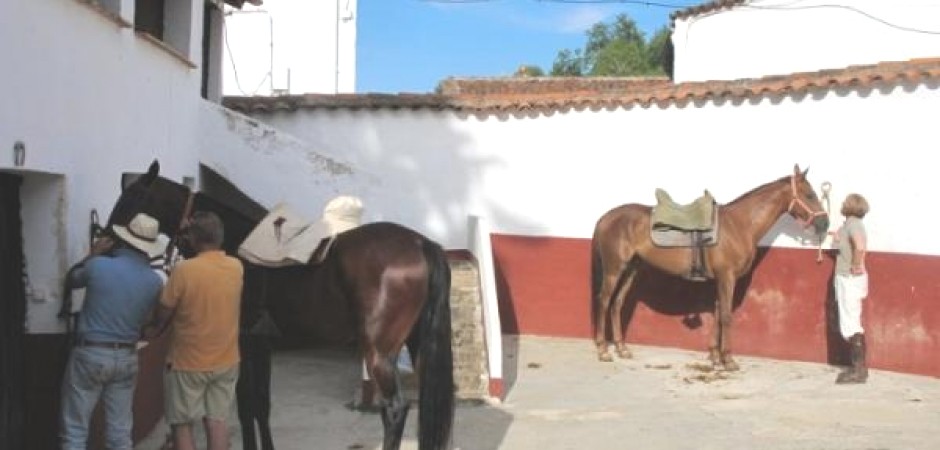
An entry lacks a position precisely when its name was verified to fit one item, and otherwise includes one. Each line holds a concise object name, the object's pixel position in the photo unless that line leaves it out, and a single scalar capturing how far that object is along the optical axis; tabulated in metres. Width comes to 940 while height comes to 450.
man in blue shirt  4.34
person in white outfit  8.11
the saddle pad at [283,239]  5.49
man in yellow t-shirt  4.43
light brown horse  8.88
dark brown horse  5.23
